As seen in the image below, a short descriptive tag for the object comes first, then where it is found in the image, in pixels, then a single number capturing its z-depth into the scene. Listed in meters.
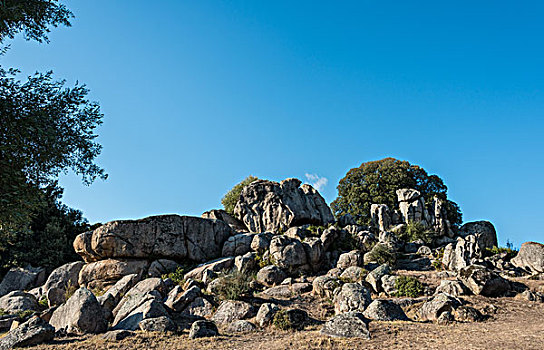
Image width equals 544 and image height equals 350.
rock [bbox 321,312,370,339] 12.48
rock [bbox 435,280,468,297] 18.38
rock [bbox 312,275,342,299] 19.70
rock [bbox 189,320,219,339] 13.49
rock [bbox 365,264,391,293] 20.33
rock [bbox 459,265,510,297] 18.19
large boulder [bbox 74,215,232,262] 25.80
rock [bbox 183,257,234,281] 23.88
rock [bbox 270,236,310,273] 24.02
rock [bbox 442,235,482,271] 23.52
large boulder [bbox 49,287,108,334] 14.94
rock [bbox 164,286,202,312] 18.23
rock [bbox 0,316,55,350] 13.09
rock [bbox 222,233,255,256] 27.34
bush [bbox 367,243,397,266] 24.62
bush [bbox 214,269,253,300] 18.73
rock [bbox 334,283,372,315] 16.73
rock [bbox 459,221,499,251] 34.25
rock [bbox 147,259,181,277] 25.31
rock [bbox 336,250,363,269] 24.42
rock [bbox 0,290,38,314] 21.31
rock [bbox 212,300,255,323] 16.45
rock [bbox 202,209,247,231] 33.79
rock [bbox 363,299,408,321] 14.83
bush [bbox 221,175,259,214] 39.70
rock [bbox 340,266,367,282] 21.72
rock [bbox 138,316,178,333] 14.21
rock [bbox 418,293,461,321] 15.17
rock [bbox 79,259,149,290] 25.20
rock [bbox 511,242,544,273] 22.55
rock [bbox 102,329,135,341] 13.33
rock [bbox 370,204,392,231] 37.38
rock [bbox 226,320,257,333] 14.61
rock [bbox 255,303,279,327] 15.08
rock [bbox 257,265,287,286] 22.47
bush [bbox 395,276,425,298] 18.98
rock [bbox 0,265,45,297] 27.67
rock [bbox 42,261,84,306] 23.62
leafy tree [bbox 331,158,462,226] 44.31
